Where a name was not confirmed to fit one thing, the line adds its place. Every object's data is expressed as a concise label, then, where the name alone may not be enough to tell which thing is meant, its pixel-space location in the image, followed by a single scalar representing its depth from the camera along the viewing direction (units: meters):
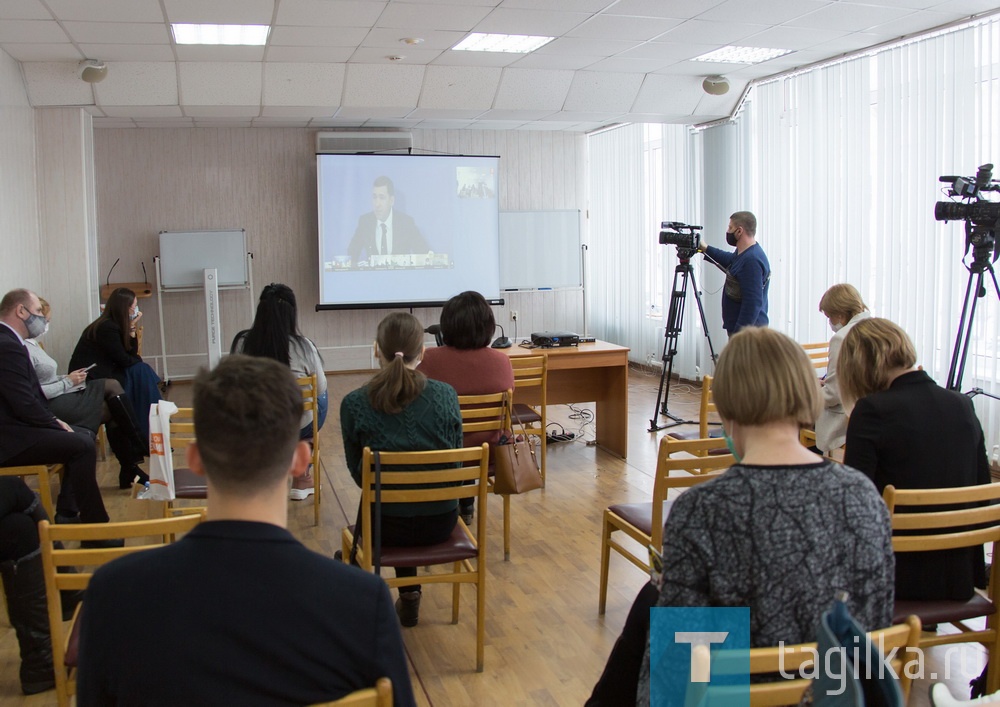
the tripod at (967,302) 4.38
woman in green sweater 2.91
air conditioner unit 9.08
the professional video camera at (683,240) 6.37
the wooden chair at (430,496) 2.74
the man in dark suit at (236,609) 1.16
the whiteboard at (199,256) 8.70
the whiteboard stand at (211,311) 8.35
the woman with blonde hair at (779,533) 1.55
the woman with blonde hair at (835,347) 3.68
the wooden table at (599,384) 5.59
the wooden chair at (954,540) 2.22
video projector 5.66
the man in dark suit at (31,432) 3.71
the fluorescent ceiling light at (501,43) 6.06
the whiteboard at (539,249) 9.79
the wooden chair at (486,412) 3.78
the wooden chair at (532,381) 4.80
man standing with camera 5.74
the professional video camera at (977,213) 4.33
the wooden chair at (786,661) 1.41
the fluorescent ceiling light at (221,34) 5.59
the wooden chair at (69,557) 2.06
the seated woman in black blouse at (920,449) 2.40
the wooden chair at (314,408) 4.39
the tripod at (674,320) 6.51
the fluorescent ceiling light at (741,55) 6.51
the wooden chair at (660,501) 2.86
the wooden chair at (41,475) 3.76
